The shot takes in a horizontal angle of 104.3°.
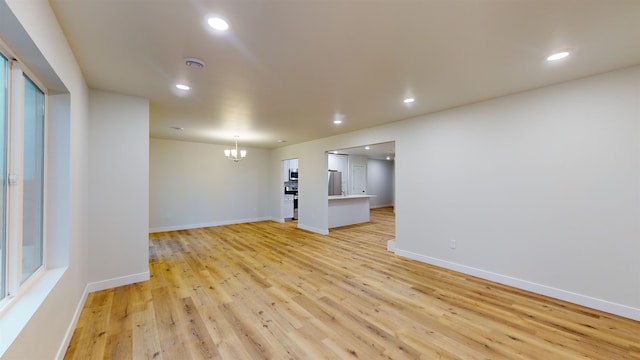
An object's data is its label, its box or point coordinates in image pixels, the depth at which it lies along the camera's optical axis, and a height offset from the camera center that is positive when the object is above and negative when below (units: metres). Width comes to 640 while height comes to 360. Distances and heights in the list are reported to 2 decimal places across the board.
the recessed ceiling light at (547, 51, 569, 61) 2.21 +1.13
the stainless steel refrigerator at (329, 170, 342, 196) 8.70 -0.06
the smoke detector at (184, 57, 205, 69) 2.28 +1.11
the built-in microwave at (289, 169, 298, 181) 9.63 +0.24
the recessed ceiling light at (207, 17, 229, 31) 1.71 +1.12
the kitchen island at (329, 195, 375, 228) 7.09 -0.88
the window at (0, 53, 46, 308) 1.42 +0.01
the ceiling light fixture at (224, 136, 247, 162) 6.32 +0.74
